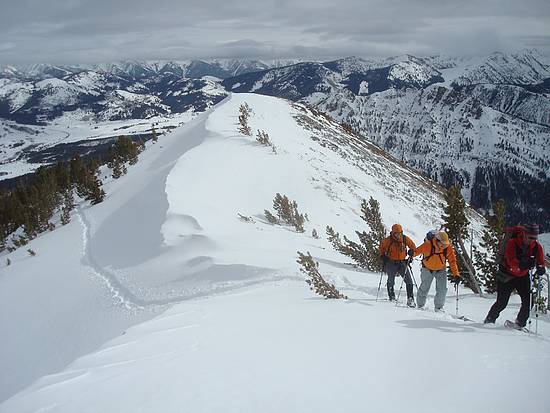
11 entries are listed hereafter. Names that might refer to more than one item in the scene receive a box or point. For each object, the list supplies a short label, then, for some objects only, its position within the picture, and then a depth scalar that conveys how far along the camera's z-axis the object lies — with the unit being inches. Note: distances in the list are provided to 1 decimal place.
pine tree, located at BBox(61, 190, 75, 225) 1272.6
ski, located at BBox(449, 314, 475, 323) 369.2
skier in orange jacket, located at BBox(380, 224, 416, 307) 449.4
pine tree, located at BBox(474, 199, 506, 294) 758.5
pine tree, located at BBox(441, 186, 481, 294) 718.8
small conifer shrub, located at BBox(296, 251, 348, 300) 438.6
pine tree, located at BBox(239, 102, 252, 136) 1371.8
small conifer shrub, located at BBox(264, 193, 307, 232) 847.7
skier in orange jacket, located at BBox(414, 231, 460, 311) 402.0
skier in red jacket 331.0
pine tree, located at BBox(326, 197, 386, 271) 669.9
